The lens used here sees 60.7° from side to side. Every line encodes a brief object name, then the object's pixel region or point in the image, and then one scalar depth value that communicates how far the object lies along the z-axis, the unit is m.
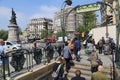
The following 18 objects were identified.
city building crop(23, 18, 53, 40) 54.98
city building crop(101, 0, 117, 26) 21.10
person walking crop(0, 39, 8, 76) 3.66
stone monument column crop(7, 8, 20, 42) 17.71
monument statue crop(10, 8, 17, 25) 17.92
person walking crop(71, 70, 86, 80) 3.18
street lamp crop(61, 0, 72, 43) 7.40
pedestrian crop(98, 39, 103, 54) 8.15
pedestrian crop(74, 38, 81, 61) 5.91
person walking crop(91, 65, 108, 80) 3.37
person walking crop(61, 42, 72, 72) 5.10
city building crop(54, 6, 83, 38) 50.94
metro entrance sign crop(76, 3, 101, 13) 6.89
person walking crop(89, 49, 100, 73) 4.54
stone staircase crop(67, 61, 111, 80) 5.05
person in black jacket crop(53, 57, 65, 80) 4.16
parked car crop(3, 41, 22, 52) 13.94
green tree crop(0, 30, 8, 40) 42.82
